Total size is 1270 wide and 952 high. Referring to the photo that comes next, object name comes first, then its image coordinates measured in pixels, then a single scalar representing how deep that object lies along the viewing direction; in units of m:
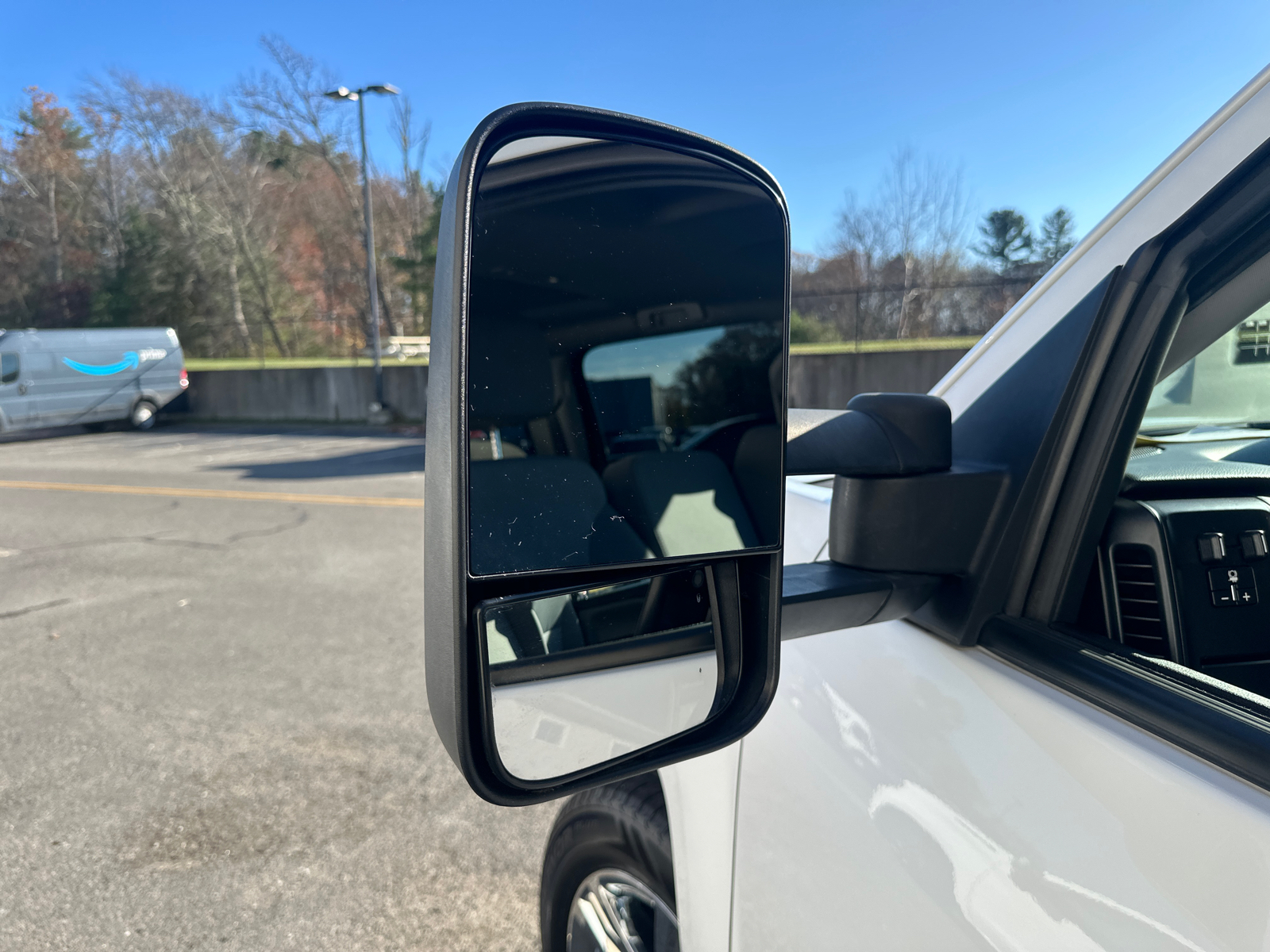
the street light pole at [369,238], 19.47
